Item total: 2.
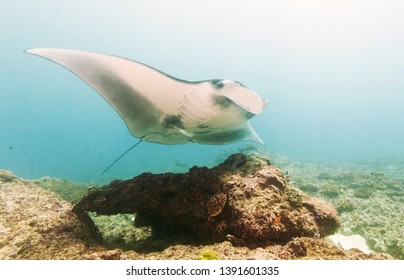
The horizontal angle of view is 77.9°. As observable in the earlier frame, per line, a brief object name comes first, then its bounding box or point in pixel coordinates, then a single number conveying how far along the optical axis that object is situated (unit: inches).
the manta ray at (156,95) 126.2
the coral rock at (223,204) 111.7
